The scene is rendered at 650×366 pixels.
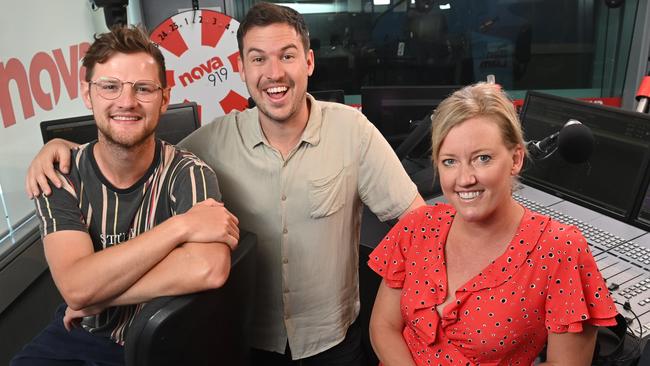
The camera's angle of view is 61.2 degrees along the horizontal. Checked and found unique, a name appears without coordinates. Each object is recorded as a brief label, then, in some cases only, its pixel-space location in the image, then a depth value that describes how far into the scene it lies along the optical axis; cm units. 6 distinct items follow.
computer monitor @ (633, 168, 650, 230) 178
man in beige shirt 157
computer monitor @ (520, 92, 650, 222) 181
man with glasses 133
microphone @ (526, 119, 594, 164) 171
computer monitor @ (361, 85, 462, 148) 234
